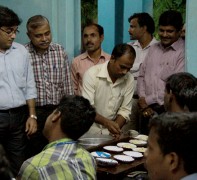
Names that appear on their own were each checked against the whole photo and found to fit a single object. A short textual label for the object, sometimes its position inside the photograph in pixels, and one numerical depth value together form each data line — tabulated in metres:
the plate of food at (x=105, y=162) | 2.70
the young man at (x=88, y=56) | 4.18
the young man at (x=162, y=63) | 3.88
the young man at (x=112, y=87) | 3.54
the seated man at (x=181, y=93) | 2.56
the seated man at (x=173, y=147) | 1.49
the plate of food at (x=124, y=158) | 2.82
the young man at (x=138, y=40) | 4.49
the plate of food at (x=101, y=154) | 2.86
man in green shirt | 2.06
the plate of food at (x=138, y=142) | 3.28
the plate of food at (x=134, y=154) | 2.96
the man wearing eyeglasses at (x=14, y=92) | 3.30
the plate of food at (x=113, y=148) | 3.03
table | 2.62
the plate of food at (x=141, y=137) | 3.41
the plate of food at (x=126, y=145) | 3.16
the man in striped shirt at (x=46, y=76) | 3.71
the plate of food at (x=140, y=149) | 3.11
